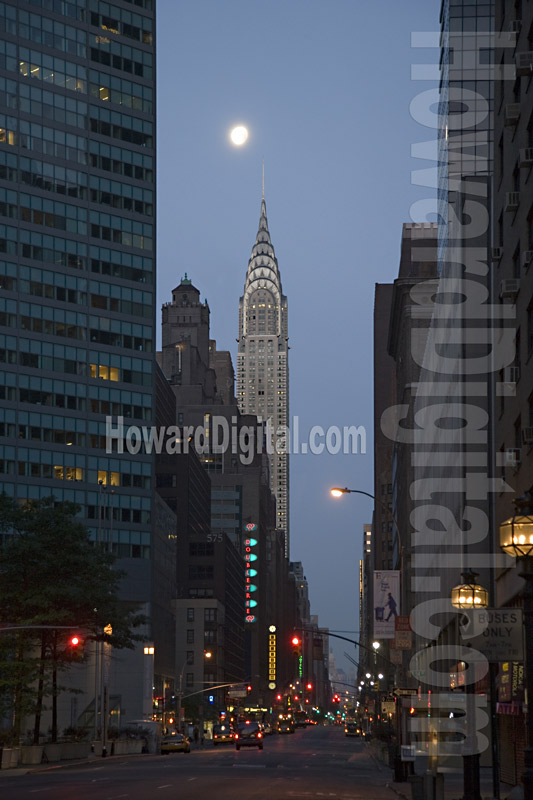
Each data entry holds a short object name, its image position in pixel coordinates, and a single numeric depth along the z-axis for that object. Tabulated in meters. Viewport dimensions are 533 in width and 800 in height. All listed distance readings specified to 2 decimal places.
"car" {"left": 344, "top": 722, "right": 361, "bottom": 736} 158.25
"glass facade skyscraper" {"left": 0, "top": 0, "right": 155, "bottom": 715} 125.25
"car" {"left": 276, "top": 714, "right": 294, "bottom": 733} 184.60
